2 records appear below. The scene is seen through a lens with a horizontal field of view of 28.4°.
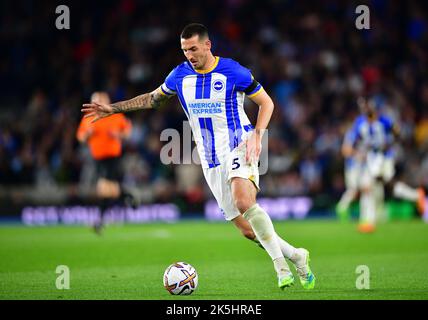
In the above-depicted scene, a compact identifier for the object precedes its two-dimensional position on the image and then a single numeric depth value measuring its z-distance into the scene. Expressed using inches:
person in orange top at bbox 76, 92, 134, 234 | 605.9
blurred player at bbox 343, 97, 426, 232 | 604.4
